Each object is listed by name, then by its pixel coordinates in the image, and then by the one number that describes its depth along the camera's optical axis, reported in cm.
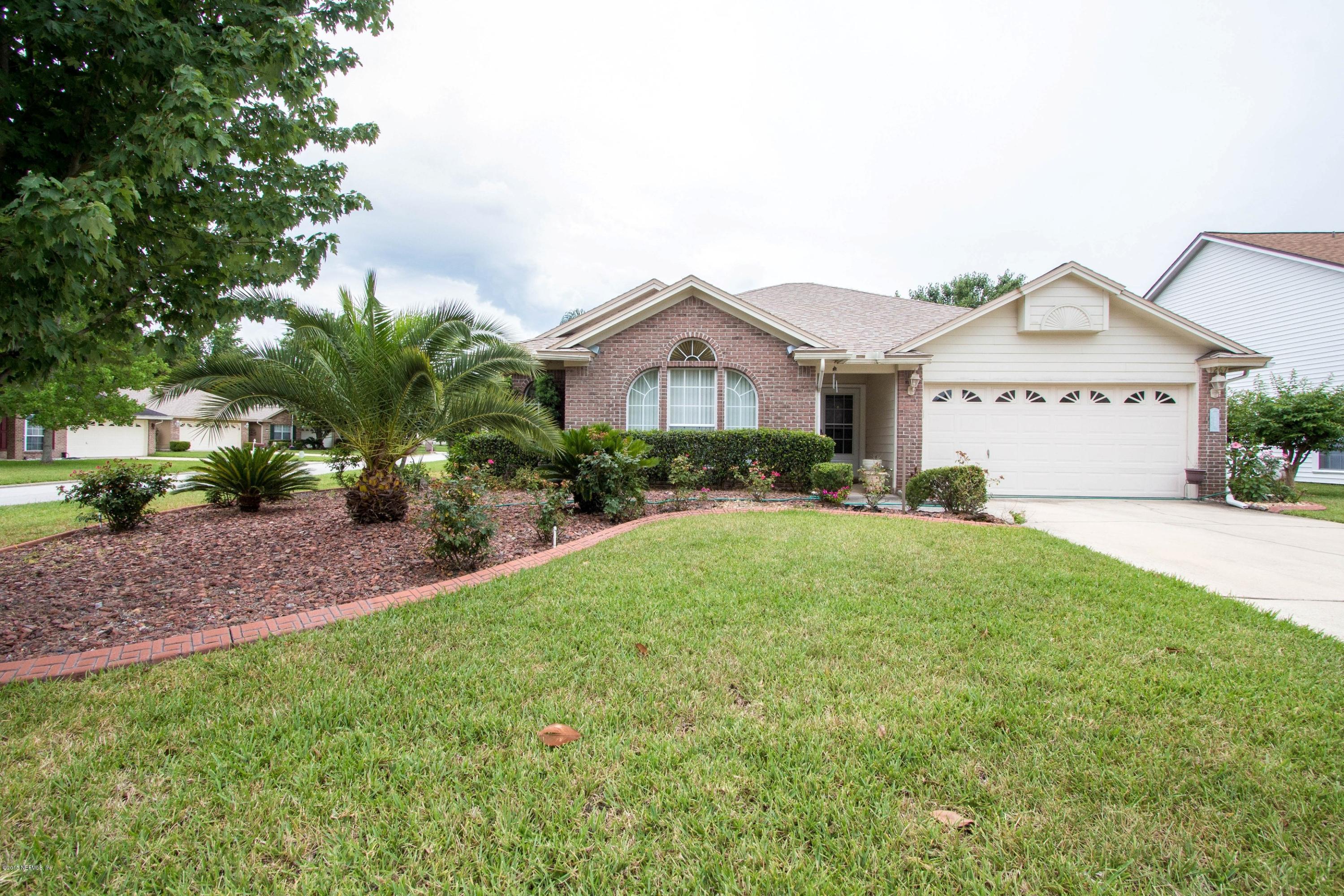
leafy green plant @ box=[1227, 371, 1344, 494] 1205
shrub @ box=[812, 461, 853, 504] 1028
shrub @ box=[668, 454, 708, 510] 959
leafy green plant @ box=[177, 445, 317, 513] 807
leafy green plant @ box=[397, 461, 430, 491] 874
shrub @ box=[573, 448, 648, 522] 816
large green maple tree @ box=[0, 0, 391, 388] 263
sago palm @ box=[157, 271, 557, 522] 675
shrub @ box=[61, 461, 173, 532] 695
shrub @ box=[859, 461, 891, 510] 983
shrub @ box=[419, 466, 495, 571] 510
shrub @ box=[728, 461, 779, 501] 1037
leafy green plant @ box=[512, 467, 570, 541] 642
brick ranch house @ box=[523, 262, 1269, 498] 1180
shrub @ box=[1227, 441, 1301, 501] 1082
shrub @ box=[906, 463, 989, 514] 898
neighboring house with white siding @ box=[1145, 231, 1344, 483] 1538
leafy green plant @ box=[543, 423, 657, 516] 827
